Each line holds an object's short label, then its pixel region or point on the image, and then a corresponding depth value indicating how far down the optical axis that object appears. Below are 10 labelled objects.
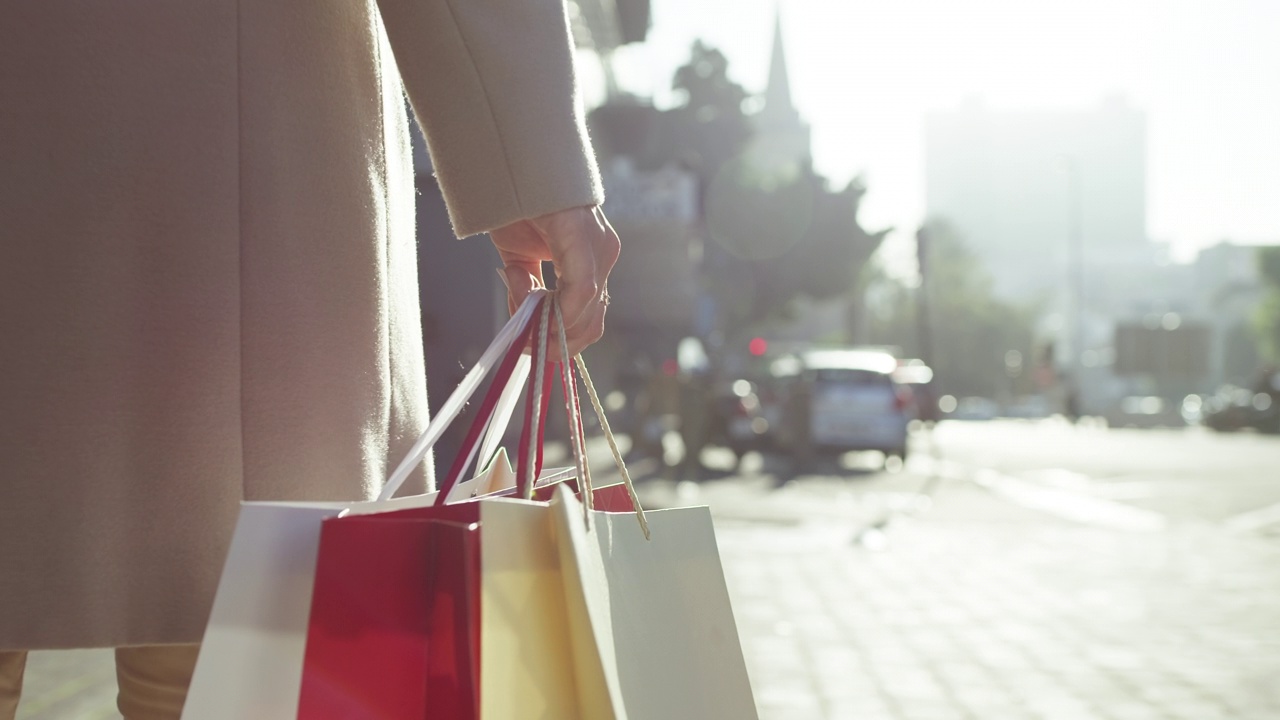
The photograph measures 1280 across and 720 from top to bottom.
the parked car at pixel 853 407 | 19.17
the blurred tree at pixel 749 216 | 37.91
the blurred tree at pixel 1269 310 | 67.25
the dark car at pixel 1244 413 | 39.03
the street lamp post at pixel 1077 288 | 57.78
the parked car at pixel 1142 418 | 44.88
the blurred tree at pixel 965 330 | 87.62
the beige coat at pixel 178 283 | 1.24
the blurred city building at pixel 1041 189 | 147.12
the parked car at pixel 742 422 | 18.67
